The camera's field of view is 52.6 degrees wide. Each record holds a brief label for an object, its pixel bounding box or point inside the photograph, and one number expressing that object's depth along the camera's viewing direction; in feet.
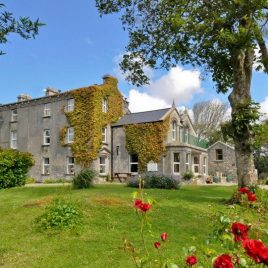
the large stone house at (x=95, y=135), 83.82
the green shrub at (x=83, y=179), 50.20
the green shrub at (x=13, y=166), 56.91
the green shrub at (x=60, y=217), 23.77
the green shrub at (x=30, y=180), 89.97
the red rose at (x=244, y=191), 10.07
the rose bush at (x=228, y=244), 5.37
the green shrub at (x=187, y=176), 81.20
